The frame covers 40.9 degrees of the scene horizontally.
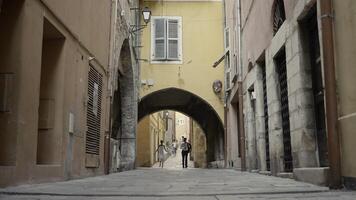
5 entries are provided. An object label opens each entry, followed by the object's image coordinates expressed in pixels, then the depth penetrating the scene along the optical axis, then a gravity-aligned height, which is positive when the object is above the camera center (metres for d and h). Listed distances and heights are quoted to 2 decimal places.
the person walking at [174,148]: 50.15 +2.45
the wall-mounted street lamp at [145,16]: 15.53 +5.04
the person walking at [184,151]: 20.42 +0.86
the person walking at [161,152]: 21.63 +0.88
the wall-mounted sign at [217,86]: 17.97 +3.16
